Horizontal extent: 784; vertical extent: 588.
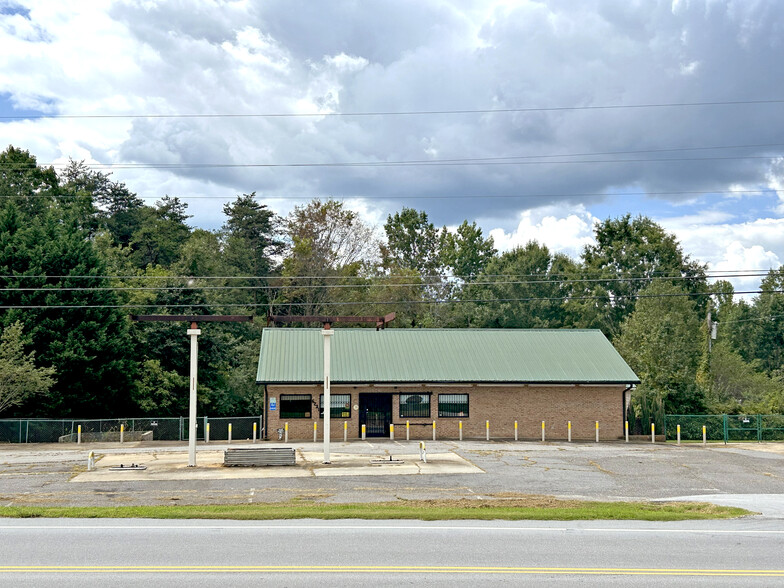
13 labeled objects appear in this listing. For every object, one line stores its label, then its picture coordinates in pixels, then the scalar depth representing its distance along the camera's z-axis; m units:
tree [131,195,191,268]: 79.81
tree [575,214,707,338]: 80.12
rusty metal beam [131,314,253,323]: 31.00
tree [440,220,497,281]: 87.62
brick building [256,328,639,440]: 40.47
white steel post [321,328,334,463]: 28.62
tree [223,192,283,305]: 83.56
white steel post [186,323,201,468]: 27.96
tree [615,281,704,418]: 47.53
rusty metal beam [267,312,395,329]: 29.78
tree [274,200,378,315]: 70.06
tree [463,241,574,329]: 73.88
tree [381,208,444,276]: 91.44
